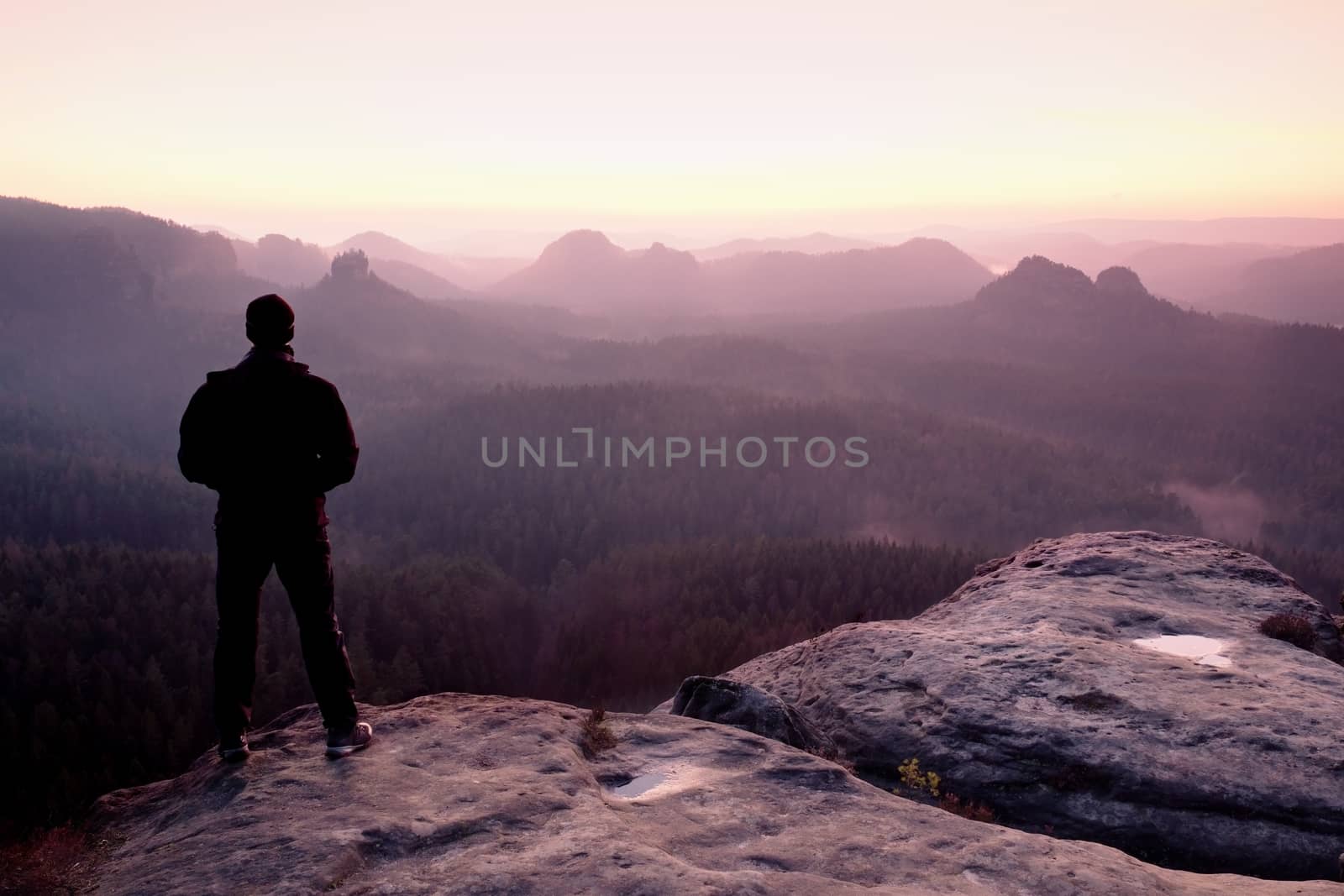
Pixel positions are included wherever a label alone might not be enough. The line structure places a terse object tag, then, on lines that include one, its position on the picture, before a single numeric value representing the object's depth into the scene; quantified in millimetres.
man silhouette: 8414
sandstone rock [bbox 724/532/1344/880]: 9734
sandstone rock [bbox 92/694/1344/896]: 6898
